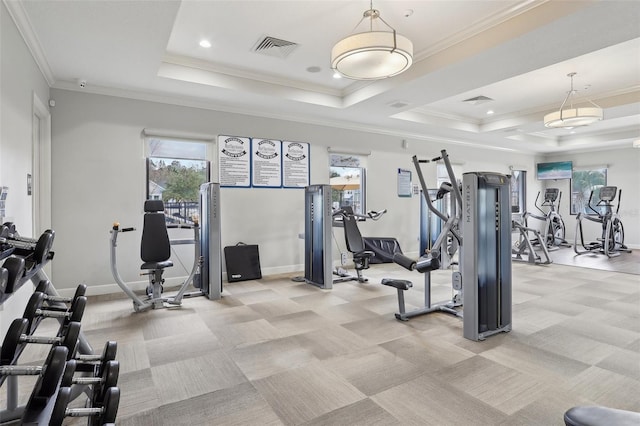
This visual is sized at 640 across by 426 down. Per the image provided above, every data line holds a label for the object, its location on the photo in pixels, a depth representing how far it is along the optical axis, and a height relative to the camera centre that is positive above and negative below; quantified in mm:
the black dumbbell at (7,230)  1763 -82
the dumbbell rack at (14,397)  1969 -1051
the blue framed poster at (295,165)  6363 +892
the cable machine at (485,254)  3252 -395
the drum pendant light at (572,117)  5209 +1446
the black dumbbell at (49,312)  1697 -509
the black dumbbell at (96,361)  1632 -716
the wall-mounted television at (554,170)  10820 +1304
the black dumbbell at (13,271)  1414 -228
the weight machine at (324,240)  5230 -430
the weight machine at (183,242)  4176 -484
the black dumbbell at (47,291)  1980 -441
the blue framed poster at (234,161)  5746 +866
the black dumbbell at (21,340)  1375 -534
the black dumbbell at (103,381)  1466 -706
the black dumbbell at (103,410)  1265 -726
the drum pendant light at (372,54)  3014 +1425
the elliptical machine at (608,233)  8125 -510
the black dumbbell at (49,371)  1198 -559
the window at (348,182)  7125 +646
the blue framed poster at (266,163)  6047 +876
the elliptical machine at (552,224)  9094 -310
